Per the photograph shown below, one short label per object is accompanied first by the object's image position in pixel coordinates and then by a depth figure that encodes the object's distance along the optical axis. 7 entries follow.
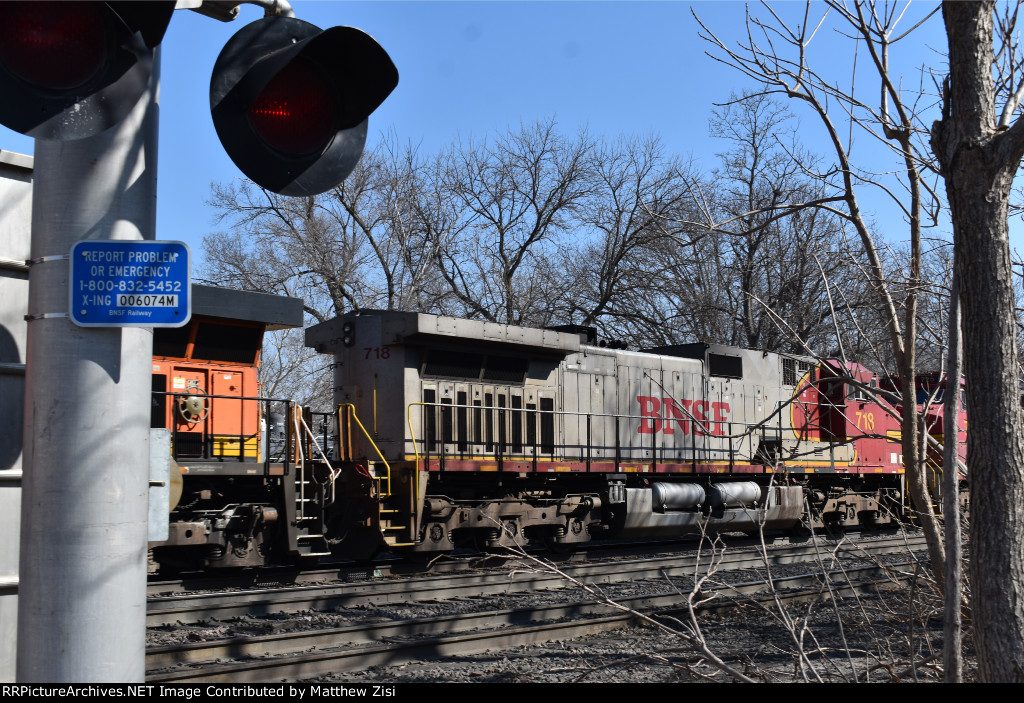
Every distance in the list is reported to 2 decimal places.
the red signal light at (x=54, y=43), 2.76
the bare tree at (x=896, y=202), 4.64
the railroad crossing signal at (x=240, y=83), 2.79
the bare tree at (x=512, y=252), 30.53
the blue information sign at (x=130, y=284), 3.00
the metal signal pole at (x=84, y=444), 2.87
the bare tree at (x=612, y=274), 29.50
